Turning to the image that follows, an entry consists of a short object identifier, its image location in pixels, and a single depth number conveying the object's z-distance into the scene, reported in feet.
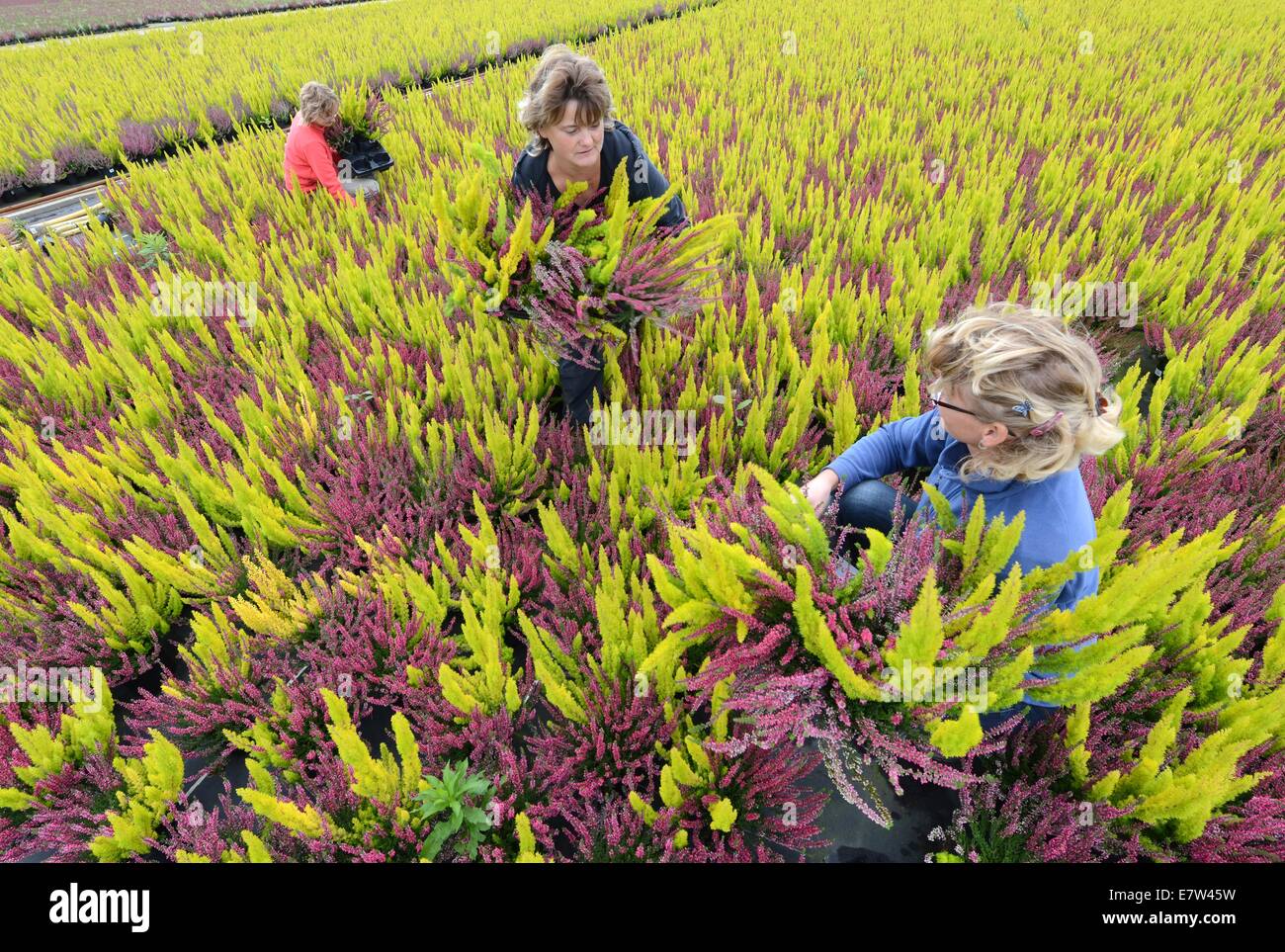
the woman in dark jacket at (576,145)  5.90
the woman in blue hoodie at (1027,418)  3.84
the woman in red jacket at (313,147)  11.55
